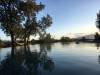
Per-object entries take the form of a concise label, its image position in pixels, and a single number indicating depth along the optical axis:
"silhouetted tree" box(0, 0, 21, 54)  13.78
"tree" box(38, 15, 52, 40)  19.30
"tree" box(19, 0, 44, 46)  14.62
